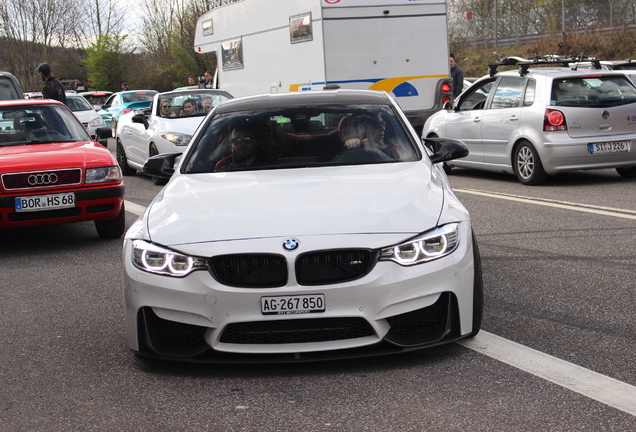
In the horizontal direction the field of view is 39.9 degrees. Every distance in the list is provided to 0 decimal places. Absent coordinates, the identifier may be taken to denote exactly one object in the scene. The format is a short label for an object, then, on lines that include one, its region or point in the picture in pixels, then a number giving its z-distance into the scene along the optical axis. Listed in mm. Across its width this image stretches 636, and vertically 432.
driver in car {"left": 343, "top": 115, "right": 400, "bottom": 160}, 5699
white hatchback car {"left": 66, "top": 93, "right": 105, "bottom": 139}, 24086
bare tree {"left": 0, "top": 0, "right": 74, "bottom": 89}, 67062
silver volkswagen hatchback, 11664
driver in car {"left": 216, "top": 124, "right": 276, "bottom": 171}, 5660
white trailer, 15977
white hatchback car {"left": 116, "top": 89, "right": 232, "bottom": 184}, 13672
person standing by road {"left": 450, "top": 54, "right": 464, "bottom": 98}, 19547
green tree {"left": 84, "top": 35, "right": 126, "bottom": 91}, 65438
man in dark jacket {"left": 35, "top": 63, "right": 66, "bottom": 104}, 15469
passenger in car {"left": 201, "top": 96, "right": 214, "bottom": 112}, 14781
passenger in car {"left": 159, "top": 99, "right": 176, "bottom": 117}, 14469
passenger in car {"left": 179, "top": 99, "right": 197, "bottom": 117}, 14531
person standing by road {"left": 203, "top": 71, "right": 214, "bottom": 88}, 26062
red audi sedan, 8273
